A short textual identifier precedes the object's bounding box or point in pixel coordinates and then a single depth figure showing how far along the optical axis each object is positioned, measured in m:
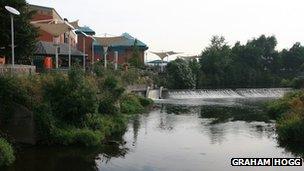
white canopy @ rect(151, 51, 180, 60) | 104.75
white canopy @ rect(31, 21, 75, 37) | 43.78
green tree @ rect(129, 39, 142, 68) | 81.70
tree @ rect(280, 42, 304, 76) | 108.75
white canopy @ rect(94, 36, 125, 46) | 64.01
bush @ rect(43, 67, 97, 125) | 27.30
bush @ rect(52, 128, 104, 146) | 26.20
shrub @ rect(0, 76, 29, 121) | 25.64
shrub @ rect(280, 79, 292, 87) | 92.25
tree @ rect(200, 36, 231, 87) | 94.19
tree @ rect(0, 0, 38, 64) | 33.94
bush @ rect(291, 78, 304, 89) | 84.69
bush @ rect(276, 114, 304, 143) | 27.48
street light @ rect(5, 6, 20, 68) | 27.81
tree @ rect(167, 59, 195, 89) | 79.38
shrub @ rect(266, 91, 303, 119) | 40.91
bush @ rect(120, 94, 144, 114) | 45.12
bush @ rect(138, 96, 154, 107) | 53.81
